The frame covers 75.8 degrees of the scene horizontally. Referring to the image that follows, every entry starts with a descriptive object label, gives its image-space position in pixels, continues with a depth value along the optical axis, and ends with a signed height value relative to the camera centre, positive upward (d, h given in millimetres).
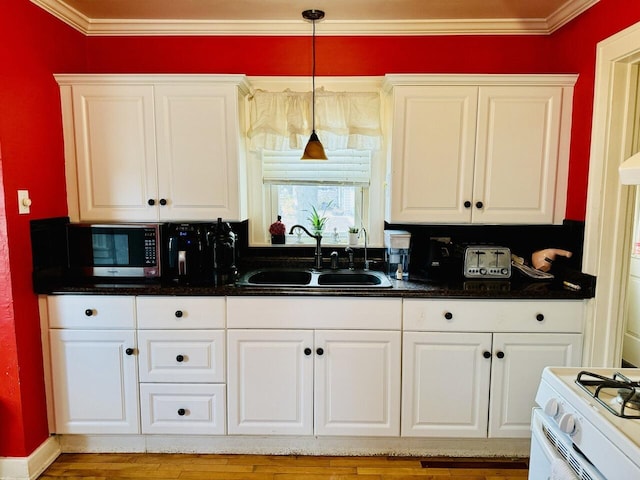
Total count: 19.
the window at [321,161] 2529 +286
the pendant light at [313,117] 2230 +522
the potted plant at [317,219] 2713 -116
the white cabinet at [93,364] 2115 -851
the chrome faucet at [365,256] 2586 -343
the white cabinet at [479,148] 2215 +297
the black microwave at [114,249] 2254 -266
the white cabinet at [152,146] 2244 +302
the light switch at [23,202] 1961 -8
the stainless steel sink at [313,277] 2374 -453
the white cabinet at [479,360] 2074 -805
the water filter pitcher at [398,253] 2352 -296
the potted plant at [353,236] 2680 -223
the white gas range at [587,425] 1002 -597
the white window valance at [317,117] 2523 +520
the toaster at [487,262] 2277 -329
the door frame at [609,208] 1938 -25
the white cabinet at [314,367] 2098 -854
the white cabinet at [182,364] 2111 -849
